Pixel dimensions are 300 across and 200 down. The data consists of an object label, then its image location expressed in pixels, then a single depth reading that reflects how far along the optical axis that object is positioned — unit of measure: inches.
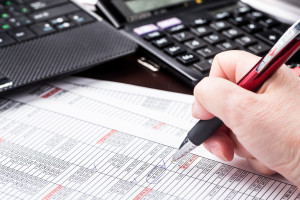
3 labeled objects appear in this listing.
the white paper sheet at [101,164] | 20.0
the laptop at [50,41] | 23.6
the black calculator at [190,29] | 24.1
